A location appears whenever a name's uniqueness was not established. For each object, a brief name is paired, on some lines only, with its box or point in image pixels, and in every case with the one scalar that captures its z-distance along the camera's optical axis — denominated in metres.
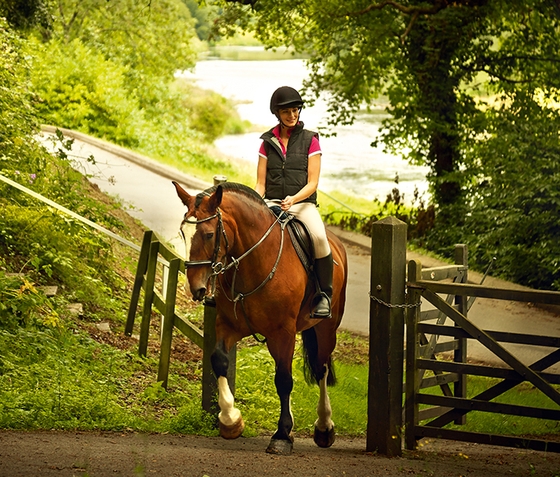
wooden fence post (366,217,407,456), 14.01
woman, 14.52
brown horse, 13.28
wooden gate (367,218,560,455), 13.29
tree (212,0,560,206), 37.66
